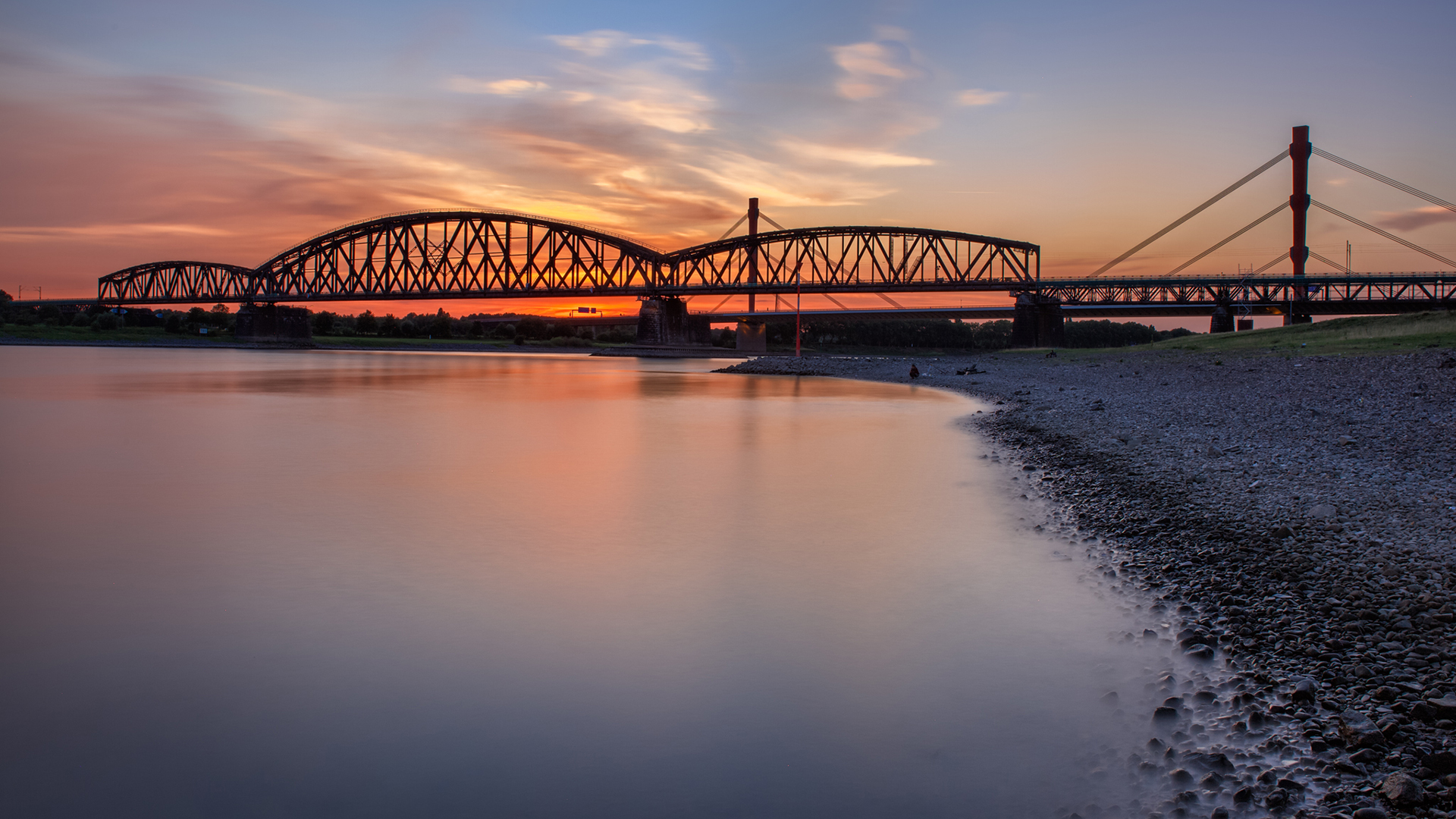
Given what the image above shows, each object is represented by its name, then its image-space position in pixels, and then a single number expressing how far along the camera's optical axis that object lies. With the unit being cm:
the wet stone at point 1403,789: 435
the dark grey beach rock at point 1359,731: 496
